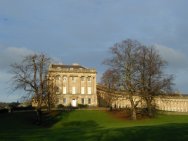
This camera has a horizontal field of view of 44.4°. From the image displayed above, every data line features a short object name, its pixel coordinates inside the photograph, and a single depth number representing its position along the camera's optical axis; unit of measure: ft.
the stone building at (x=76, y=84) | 271.37
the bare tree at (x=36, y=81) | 143.56
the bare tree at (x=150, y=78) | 157.01
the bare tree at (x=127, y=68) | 158.70
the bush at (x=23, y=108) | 192.13
